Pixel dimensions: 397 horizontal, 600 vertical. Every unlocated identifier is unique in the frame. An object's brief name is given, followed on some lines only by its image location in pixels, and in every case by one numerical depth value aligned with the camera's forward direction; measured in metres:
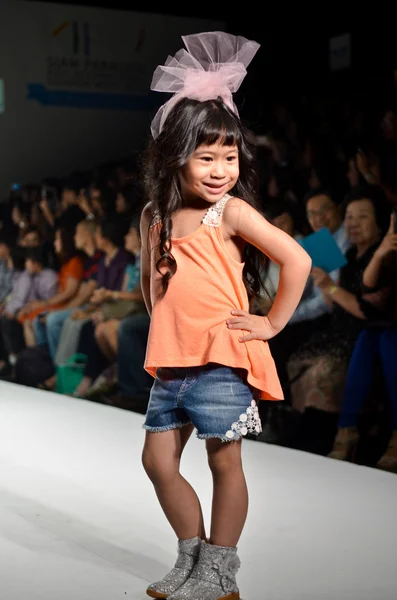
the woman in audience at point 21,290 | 5.82
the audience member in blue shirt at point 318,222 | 3.81
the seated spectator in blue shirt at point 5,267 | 6.24
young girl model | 1.96
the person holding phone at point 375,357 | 3.39
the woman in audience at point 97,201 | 5.41
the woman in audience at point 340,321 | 3.53
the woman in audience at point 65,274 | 5.57
